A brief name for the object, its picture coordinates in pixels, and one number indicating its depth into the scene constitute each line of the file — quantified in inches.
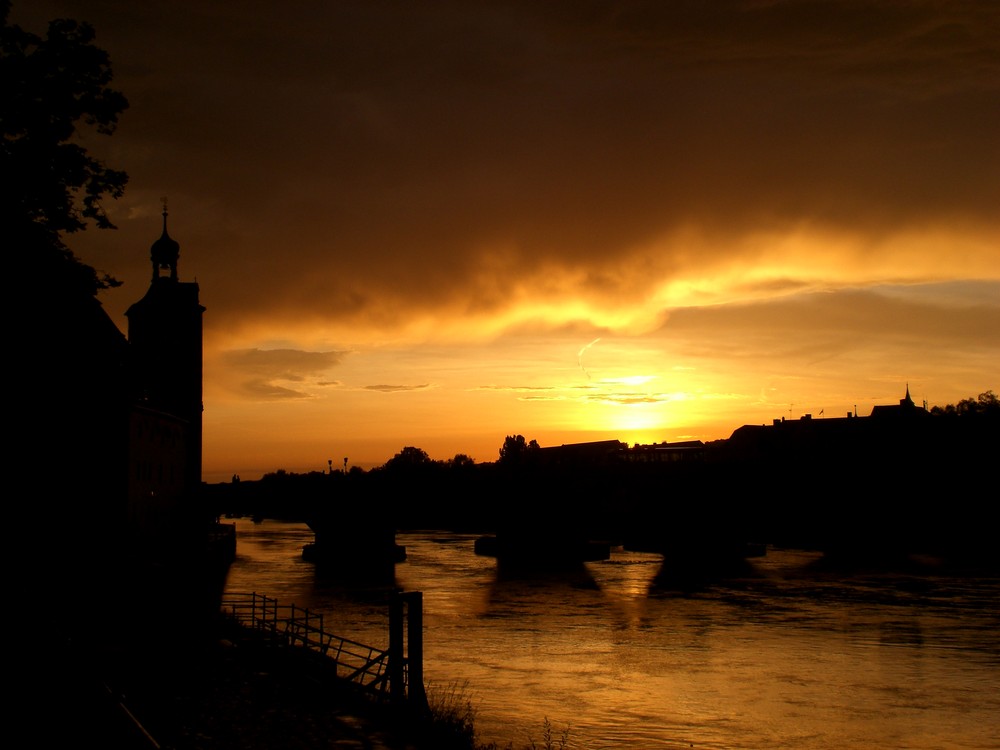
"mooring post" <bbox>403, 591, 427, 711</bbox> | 874.8
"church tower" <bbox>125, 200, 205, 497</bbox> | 3368.6
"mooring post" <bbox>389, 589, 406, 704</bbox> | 896.3
